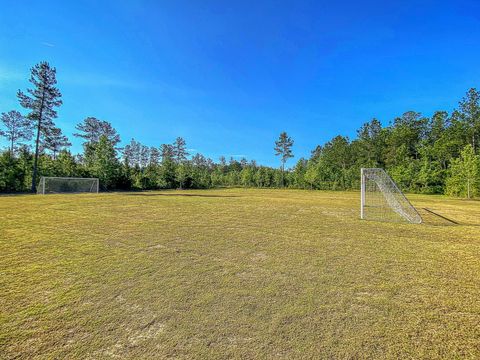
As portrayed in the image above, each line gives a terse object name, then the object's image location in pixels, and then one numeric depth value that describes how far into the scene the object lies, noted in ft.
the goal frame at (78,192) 69.89
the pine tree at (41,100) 79.36
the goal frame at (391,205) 33.06
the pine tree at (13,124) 91.56
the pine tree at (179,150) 170.20
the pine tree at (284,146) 161.48
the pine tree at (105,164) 97.81
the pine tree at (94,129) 128.77
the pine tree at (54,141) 89.53
